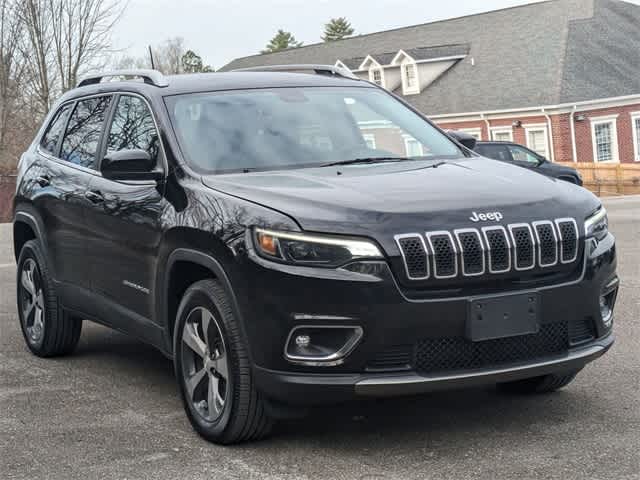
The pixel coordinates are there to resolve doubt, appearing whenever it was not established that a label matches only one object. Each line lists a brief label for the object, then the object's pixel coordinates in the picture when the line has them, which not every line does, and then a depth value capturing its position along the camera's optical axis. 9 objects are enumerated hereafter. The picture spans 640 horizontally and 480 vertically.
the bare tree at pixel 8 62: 37.19
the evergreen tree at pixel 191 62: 112.50
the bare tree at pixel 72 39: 37.94
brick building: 44.97
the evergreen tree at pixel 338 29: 111.19
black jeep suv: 4.83
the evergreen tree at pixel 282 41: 112.00
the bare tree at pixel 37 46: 37.22
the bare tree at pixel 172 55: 111.25
